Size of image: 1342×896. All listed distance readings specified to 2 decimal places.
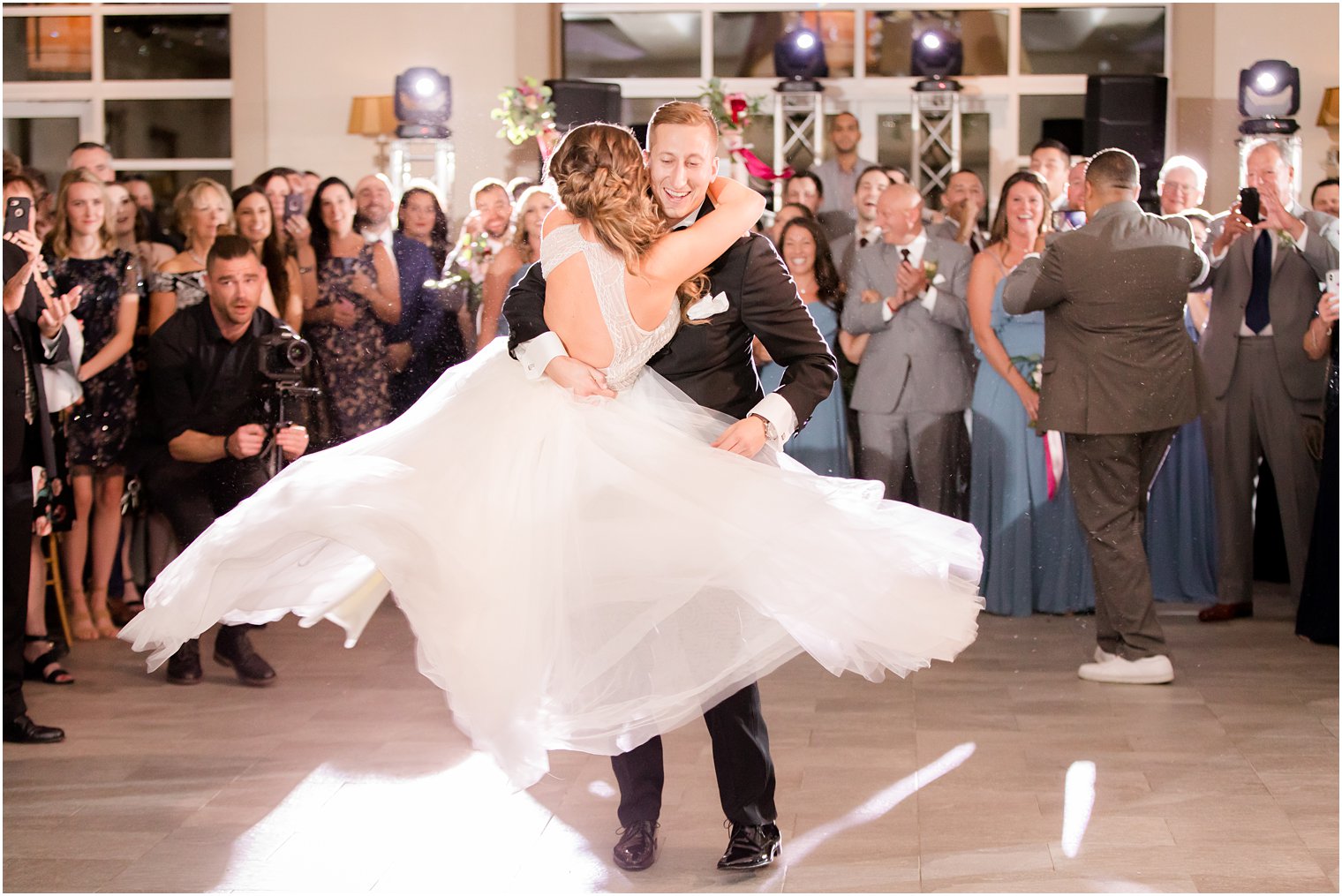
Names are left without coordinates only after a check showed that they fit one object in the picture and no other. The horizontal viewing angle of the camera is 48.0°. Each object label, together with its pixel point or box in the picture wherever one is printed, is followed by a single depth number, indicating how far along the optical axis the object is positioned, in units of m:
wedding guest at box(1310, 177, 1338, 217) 6.54
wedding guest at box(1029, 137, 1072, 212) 6.68
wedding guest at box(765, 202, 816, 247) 6.30
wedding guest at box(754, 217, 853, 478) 6.13
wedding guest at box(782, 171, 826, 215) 7.02
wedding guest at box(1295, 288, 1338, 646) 5.29
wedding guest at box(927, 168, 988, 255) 6.78
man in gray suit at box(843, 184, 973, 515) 5.90
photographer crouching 4.72
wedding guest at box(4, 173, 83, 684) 4.77
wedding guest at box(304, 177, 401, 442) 5.86
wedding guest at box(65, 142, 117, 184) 6.54
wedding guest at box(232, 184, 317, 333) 5.70
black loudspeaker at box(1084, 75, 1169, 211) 9.00
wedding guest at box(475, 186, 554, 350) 5.87
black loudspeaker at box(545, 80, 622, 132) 8.74
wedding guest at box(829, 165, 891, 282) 6.87
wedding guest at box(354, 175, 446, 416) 6.07
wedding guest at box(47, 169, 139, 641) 5.40
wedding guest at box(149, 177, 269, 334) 5.63
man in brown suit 4.70
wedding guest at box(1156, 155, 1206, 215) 5.68
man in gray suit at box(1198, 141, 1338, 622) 5.68
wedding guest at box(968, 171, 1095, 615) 5.79
